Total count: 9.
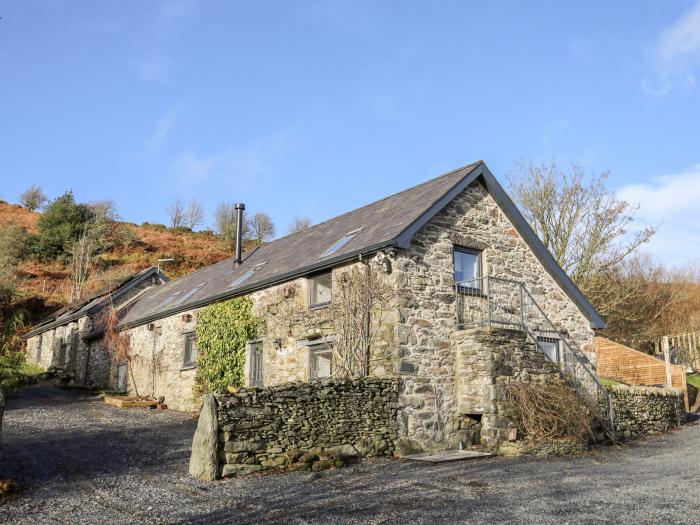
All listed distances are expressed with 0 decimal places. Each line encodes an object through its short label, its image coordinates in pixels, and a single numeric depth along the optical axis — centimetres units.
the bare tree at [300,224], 7451
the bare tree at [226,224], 6027
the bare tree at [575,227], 2659
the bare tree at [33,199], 6844
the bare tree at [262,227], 6719
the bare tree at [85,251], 4128
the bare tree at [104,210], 5102
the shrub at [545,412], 1262
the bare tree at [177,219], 7112
